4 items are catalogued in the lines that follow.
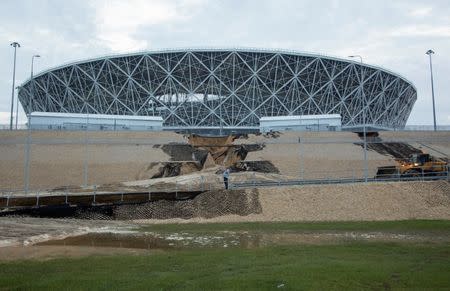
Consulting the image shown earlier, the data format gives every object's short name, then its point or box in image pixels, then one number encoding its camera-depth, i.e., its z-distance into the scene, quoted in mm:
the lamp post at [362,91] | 70938
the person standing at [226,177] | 28297
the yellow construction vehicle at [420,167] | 32375
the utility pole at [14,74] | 53062
